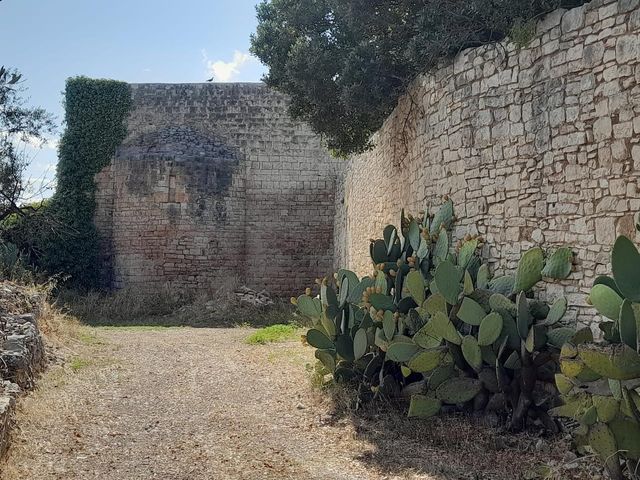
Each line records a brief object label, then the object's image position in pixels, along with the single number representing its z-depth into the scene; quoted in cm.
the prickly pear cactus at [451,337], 480
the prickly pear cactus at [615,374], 358
